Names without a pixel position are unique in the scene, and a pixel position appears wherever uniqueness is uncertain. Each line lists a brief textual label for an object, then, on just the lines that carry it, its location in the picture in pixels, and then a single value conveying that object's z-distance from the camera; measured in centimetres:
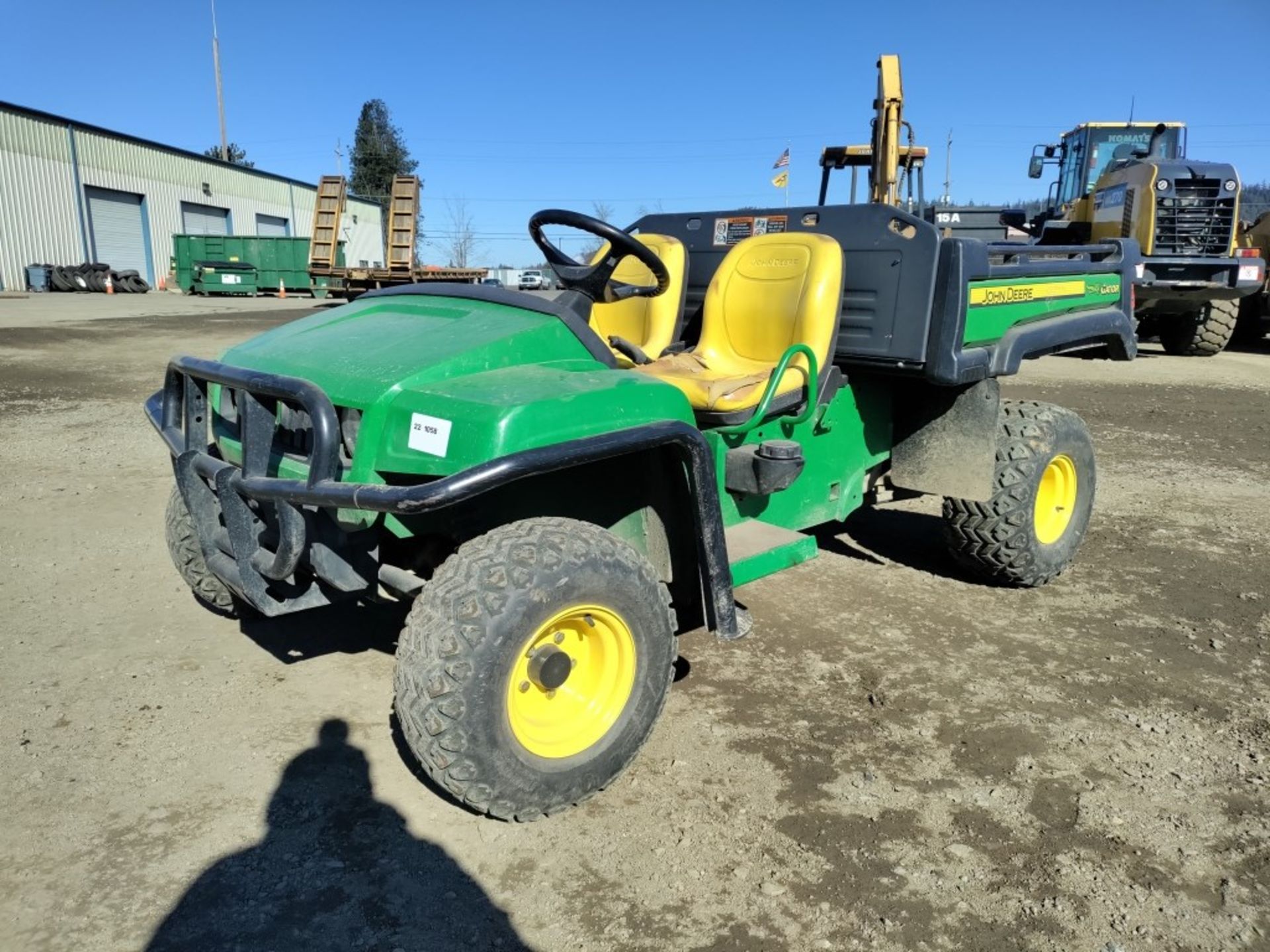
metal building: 2942
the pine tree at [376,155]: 6494
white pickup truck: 4276
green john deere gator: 239
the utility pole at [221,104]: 4394
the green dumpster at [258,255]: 3125
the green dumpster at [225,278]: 3084
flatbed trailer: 2142
